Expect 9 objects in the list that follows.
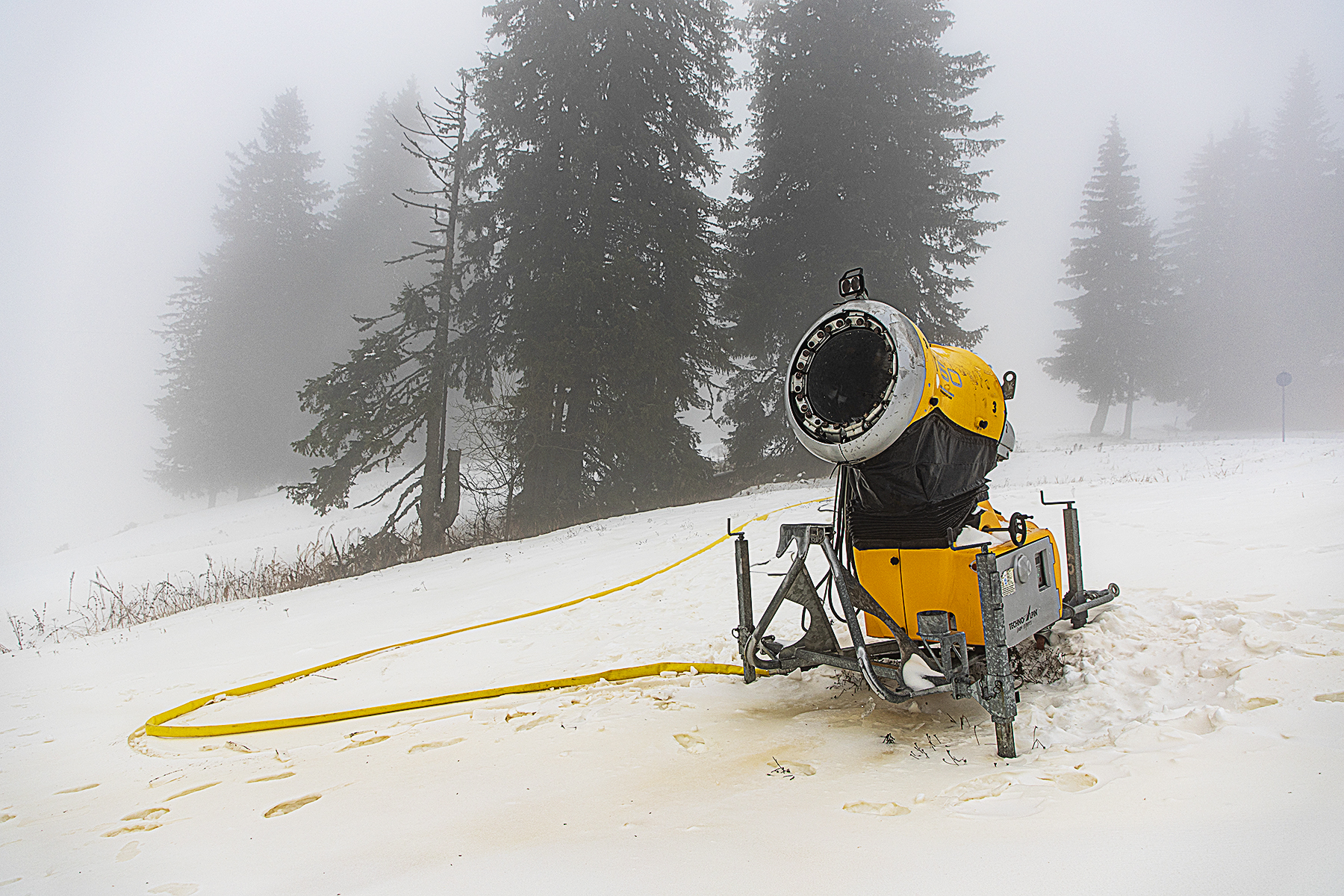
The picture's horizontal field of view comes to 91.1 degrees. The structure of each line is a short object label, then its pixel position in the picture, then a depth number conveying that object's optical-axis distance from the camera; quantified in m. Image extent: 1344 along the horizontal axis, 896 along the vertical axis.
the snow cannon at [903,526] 2.76
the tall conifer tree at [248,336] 29.33
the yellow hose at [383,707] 3.60
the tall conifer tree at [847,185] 14.64
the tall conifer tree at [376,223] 31.09
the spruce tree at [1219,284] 25.97
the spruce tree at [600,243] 13.02
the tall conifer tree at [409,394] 12.59
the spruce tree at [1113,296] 27.58
